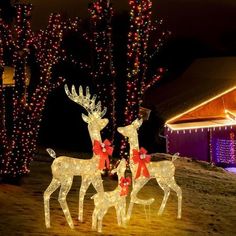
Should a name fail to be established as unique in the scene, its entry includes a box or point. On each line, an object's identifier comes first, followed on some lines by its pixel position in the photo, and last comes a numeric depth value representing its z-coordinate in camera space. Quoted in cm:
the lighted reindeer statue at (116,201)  832
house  2192
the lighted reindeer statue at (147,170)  903
